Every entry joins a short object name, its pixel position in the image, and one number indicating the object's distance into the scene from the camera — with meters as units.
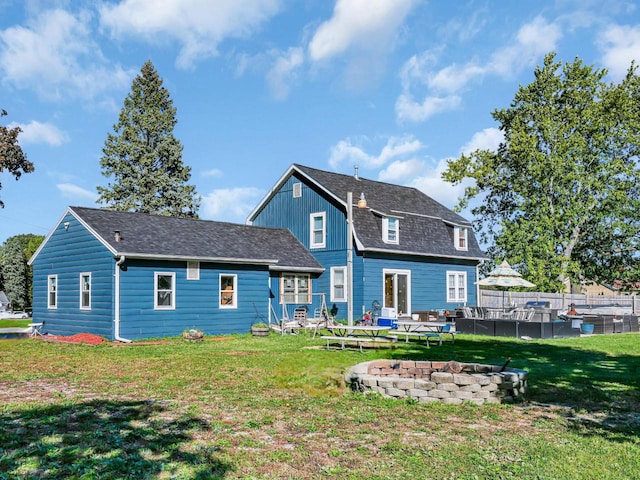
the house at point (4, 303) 49.58
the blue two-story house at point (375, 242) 26.09
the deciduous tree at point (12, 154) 34.00
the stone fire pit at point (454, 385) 9.01
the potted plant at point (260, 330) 21.25
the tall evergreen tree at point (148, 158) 43.94
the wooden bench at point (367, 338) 15.29
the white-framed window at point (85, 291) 21.00
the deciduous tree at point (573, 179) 34.56
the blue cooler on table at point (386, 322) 19.69
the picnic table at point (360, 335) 15.41
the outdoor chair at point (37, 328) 22.75
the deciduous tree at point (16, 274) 51.06
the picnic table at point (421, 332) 17.02
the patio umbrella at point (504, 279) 25.33
